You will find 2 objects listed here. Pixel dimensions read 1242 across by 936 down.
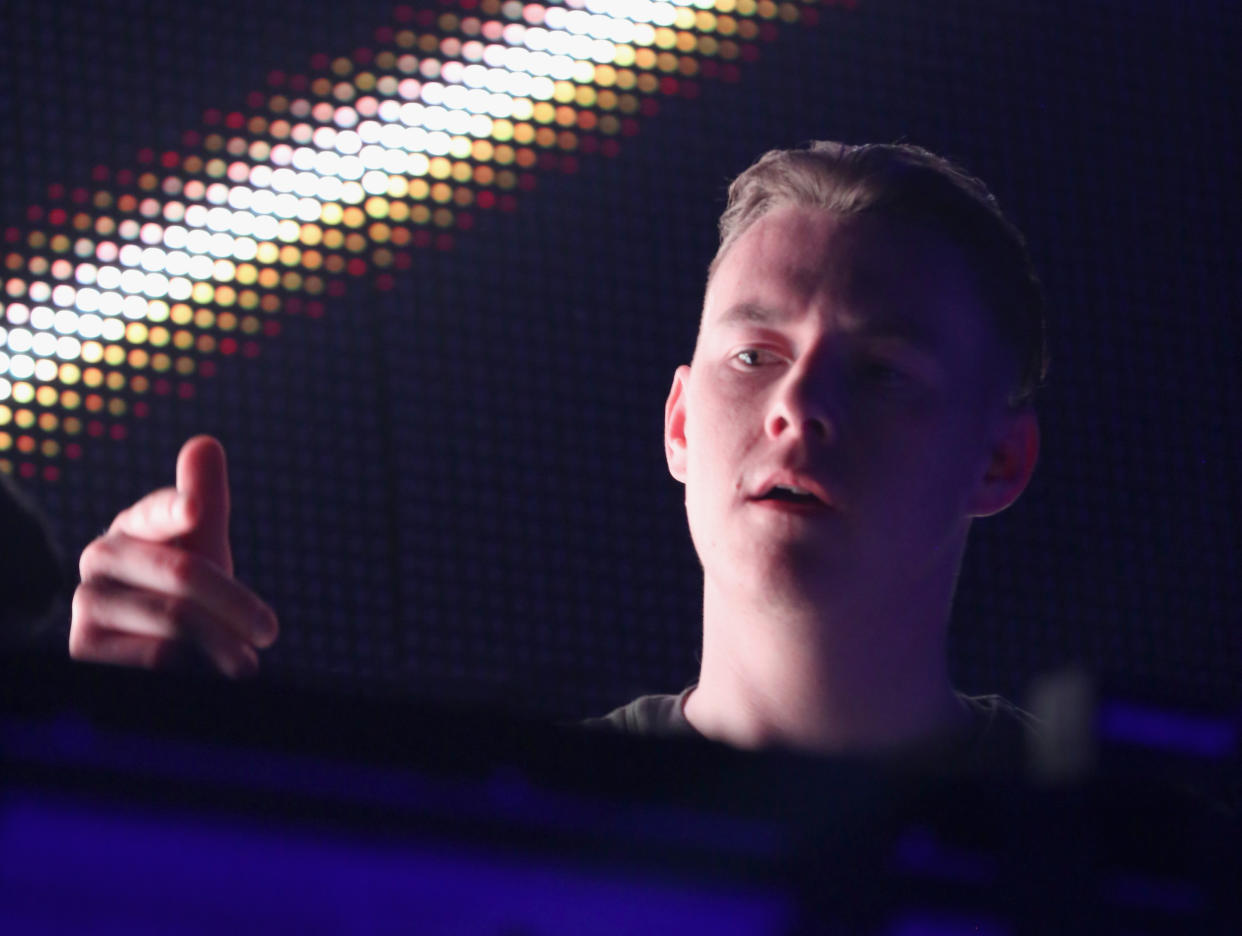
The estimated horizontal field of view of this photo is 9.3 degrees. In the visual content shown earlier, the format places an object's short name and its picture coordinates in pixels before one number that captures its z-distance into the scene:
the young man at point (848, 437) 3.60
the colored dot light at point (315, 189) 3.93
